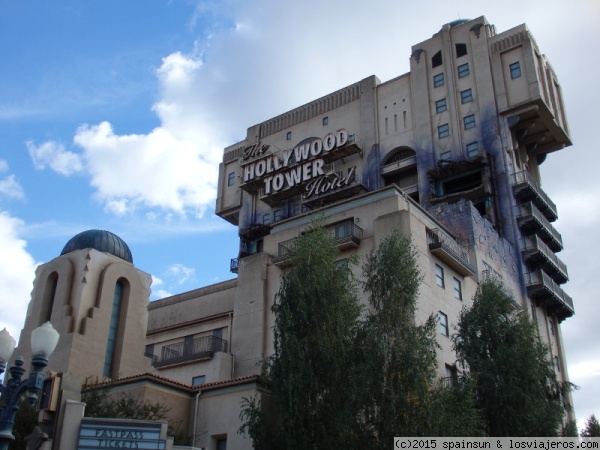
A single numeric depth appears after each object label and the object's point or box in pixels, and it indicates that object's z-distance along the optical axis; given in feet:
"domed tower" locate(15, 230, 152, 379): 116.16
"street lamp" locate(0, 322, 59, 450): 48.37
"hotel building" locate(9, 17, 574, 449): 121.49
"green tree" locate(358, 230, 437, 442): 75.92
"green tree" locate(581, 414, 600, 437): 127.24
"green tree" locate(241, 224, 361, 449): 78.48
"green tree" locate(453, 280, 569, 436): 93.20
